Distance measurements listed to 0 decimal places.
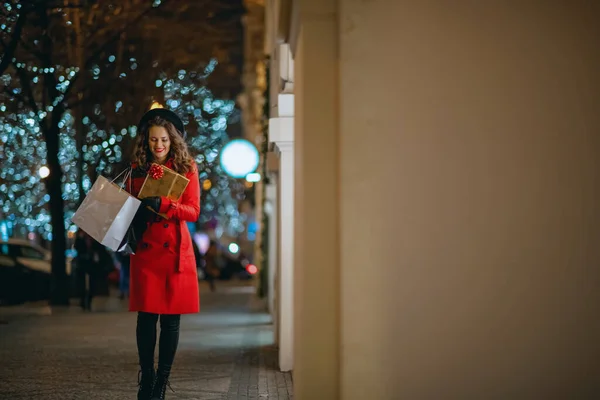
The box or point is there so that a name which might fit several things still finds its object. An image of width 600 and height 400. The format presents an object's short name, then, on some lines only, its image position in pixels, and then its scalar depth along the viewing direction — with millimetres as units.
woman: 8062
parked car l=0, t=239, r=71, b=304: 26516
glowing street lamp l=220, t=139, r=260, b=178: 21438
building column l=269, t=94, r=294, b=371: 11586
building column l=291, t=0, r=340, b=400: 6418
